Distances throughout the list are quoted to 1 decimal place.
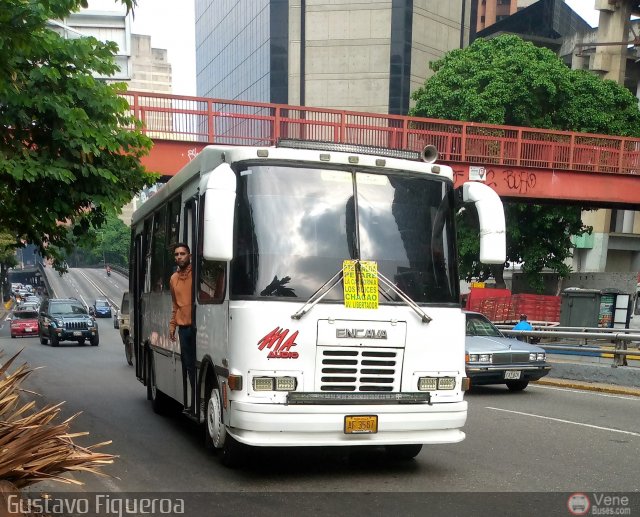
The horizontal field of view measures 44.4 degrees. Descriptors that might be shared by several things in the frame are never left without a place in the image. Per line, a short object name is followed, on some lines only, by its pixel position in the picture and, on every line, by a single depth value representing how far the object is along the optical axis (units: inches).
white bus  270.2
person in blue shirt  800.9
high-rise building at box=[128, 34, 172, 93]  7746.1
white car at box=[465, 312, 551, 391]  557.0
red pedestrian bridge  852.6
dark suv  1254.4
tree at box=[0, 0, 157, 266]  367.9
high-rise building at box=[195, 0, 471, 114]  2972.4
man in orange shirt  342.6
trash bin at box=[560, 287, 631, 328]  1064.8
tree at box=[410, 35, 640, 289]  1434.5
